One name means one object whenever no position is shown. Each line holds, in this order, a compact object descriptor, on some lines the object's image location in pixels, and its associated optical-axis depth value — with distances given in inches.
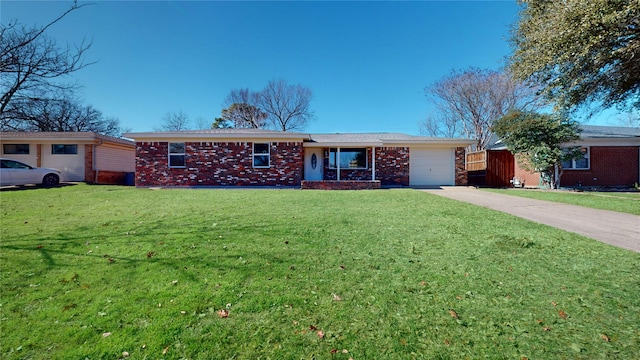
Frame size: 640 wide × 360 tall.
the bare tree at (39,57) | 171.8
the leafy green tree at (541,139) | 503.5
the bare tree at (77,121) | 1003.9
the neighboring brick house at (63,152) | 642.8
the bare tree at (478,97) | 876.0
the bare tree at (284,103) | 1228.5
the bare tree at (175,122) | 1557.6
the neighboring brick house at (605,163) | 582.2
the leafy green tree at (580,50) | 228.4
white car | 482.6
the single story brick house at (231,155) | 567.8
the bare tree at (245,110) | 1262.3
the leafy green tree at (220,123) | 1314.0
